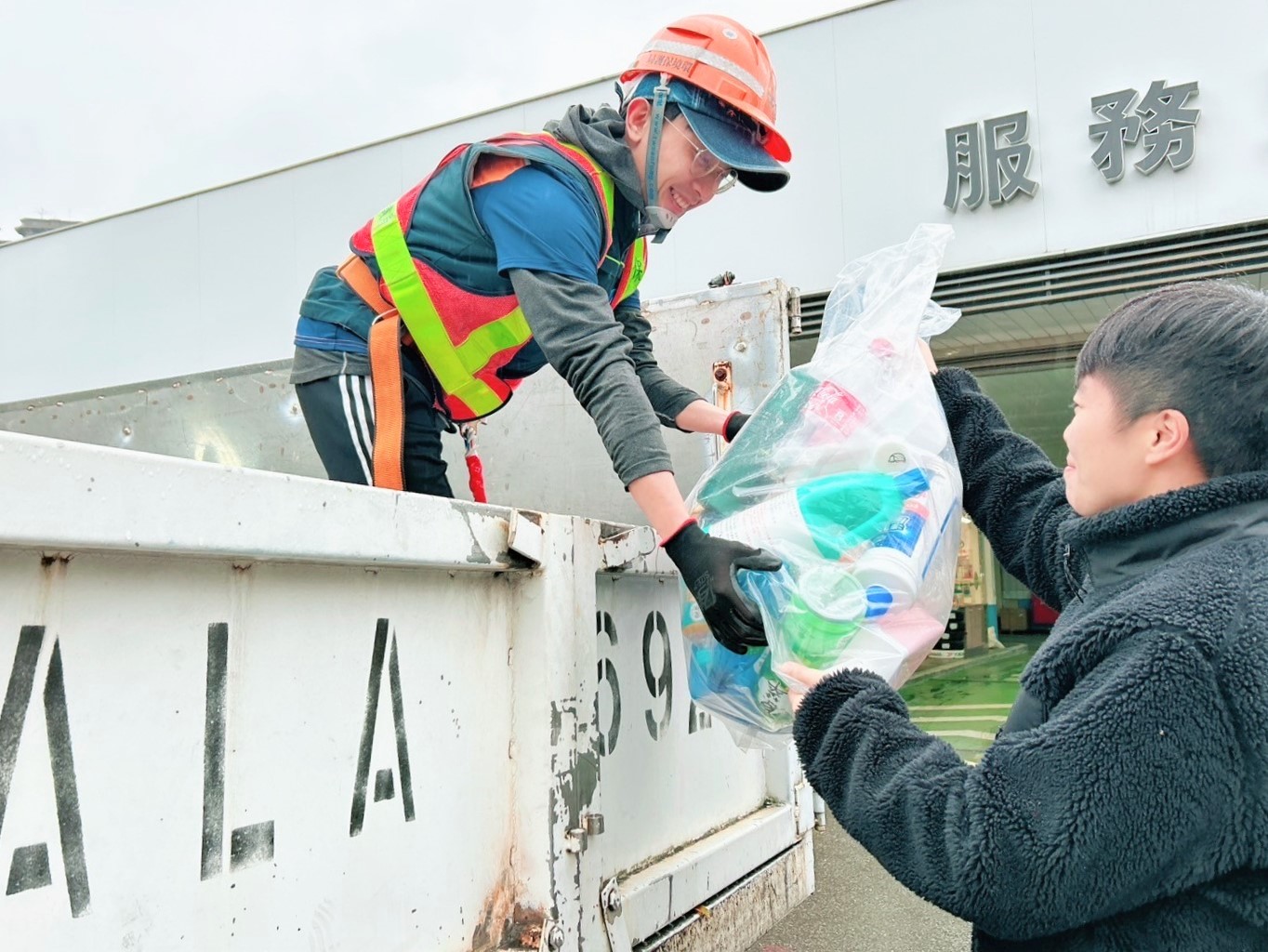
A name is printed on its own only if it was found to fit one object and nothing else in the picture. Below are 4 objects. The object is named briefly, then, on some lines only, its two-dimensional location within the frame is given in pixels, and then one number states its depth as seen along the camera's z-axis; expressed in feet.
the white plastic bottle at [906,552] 4.60
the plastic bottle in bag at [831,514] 4.77
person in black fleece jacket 2.91
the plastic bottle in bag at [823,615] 4.48
